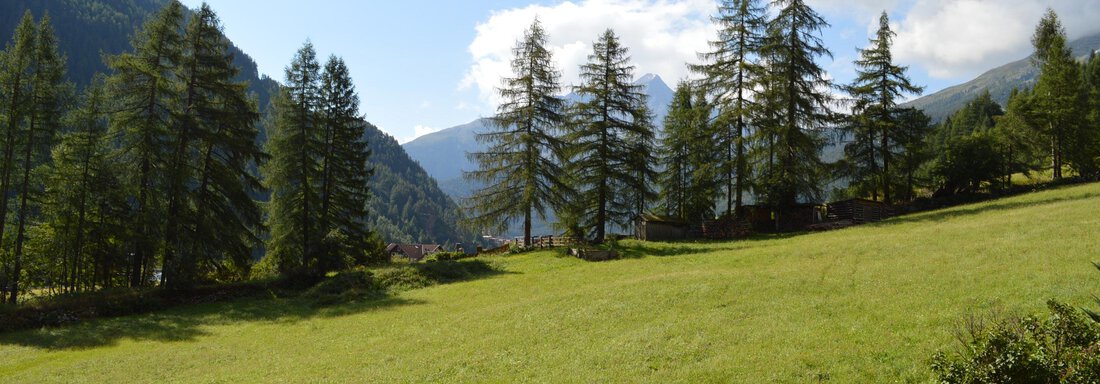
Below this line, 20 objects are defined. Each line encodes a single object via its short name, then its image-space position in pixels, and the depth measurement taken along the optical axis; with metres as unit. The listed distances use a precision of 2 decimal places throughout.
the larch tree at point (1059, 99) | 45.38
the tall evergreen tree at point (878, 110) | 44.94
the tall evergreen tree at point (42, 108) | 28.72
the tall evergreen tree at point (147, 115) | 31.23
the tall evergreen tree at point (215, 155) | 33.28
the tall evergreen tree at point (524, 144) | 40.47
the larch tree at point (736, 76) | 40.31
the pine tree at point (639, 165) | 41.97
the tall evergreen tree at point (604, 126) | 40.97
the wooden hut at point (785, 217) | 40.28
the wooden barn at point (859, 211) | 39.69
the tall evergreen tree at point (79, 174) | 30.78
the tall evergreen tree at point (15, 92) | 28.03
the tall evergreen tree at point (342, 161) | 39.66
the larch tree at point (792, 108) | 39.19
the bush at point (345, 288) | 29.06
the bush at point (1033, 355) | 7.47
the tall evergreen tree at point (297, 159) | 37.12
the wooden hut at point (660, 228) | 41.22
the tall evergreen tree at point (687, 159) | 42.81
